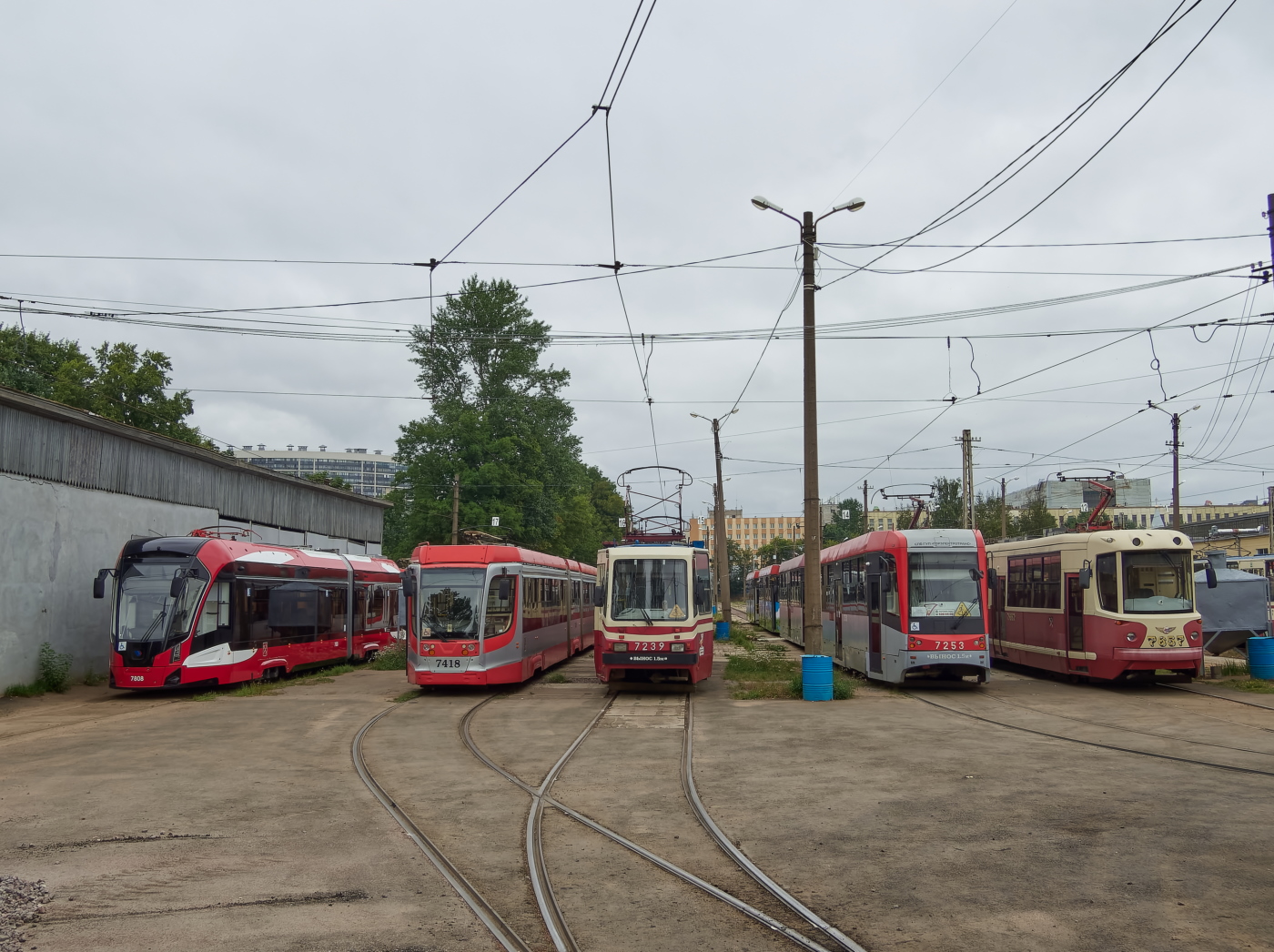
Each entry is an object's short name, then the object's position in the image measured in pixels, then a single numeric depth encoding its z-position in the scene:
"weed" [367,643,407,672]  26.42
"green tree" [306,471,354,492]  42.37
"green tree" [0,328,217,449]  38.12
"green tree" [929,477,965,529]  58.28
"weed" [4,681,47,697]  18.93
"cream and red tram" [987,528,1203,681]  17.39
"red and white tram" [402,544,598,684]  18.58
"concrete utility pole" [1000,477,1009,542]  48.69
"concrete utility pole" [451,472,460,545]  39.91
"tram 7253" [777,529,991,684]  17.91
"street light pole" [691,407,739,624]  38.88
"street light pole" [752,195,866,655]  17.05
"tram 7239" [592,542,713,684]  17.83
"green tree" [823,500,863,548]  93.31
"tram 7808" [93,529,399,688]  18.73
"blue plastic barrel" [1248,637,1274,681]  18.78
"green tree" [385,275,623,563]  43.25
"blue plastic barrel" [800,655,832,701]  16.73
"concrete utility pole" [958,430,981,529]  36.75
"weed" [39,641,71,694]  19.81
